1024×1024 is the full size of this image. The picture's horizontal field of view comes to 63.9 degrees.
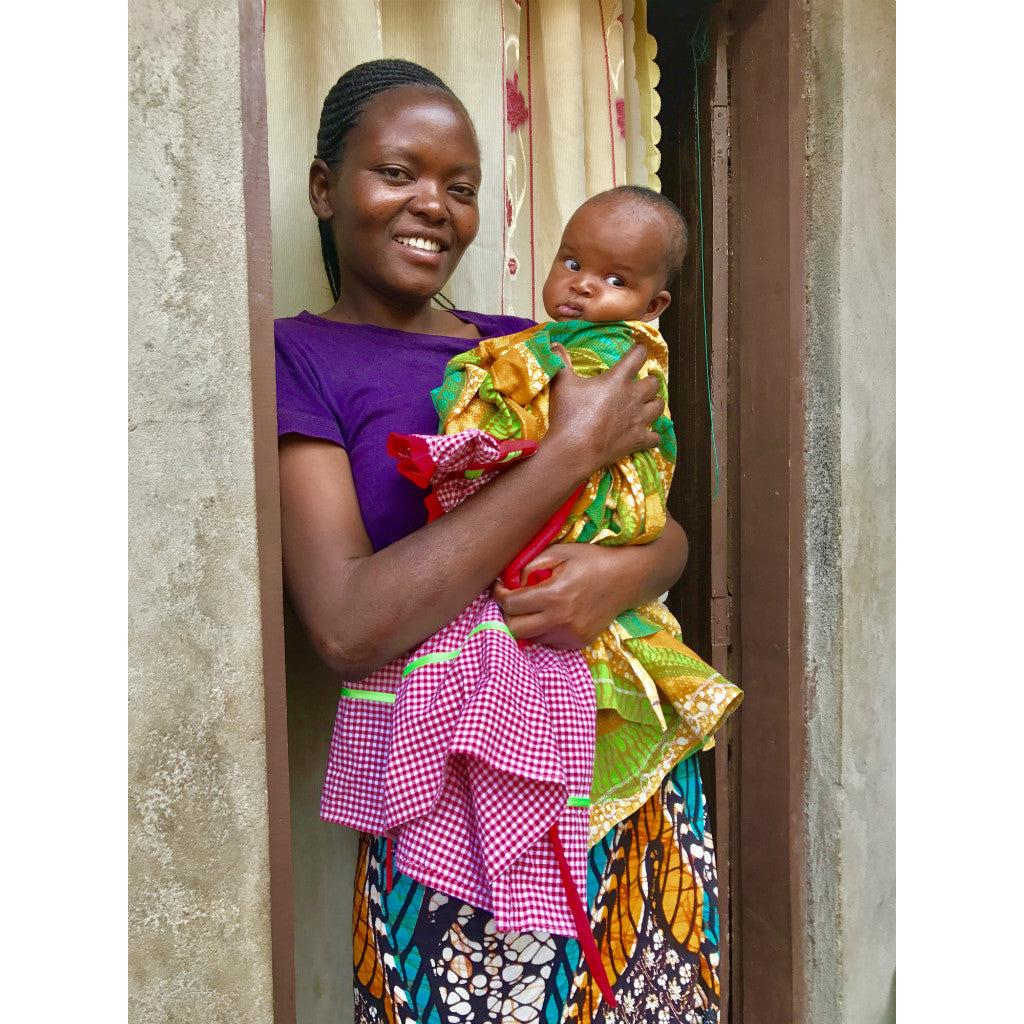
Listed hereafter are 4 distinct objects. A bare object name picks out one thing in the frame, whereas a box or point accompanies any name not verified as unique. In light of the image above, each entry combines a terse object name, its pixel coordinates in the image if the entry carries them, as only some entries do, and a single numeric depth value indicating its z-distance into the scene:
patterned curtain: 1.51
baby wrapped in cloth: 0.99
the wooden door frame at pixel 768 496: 1.58
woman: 1.05
